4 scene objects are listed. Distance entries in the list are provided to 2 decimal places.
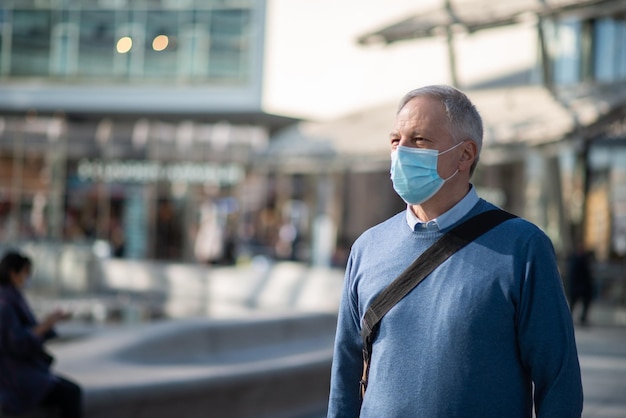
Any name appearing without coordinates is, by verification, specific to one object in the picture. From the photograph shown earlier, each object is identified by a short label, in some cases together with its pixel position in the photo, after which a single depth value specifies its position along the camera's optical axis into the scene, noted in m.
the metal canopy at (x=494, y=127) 19.60
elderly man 2.79
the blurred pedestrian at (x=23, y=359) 6.54
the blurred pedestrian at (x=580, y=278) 20.53
